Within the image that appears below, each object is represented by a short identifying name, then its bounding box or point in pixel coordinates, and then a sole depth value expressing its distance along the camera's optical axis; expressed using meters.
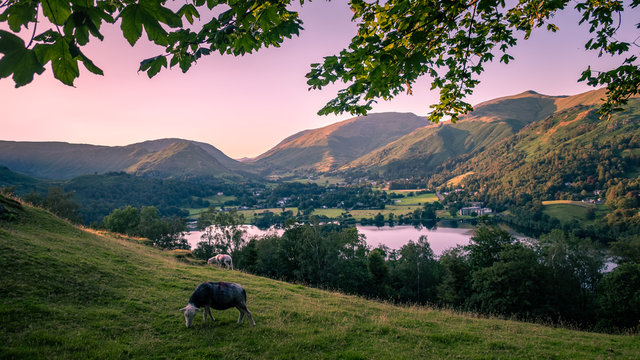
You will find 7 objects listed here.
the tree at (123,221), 48.41
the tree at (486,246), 34.34
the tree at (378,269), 38.22
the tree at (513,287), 26.88
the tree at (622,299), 25.36
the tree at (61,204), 49.61
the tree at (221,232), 53.36
